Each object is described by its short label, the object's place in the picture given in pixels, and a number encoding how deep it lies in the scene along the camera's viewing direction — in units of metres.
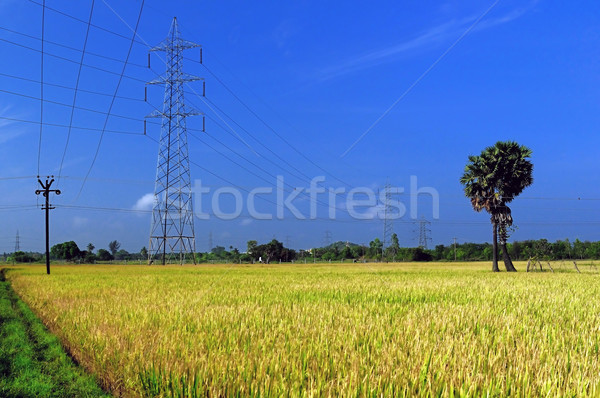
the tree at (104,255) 151.24
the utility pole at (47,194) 48.12
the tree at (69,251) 143.75
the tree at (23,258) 112.59
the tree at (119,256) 129.76
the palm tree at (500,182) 49.53
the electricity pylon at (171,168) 51.72
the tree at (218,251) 165.85
